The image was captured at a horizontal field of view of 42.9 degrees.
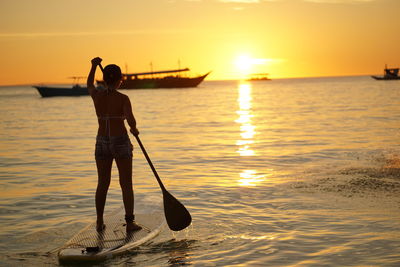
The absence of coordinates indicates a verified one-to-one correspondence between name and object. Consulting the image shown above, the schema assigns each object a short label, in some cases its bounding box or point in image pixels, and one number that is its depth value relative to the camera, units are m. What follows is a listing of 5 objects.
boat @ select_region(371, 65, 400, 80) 142.75
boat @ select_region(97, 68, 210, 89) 142.12
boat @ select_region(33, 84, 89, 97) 99.56
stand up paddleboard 5.62
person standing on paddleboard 6.07
